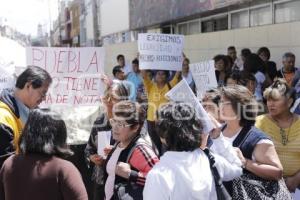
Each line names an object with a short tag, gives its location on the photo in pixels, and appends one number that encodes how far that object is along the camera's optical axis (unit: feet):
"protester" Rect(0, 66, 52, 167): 10.46
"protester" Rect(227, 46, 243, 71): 29.81
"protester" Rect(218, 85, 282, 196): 9.90
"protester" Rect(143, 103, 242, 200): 8.48
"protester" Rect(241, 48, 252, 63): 26.89
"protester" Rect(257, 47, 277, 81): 25.92
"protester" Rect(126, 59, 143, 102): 33.66
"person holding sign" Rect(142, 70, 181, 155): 22.40
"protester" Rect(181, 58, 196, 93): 27.21
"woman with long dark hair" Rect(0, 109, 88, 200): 8.86
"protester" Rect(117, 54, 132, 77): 41.19
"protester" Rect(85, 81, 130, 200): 13.34
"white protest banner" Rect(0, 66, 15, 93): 15.33
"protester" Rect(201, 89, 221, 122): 11.20
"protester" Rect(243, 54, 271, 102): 23.11
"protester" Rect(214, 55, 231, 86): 24.99
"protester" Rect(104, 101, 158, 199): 9.93
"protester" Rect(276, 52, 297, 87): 25.64
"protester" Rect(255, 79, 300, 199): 12.10
